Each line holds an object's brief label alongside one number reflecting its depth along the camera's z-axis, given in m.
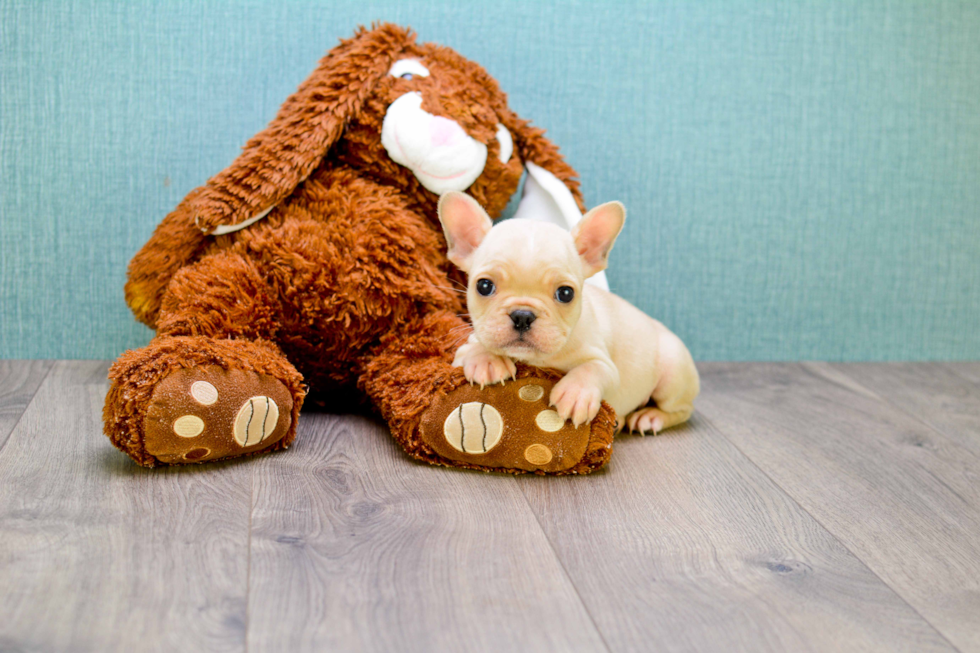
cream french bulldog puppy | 1.13
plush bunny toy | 1.19
